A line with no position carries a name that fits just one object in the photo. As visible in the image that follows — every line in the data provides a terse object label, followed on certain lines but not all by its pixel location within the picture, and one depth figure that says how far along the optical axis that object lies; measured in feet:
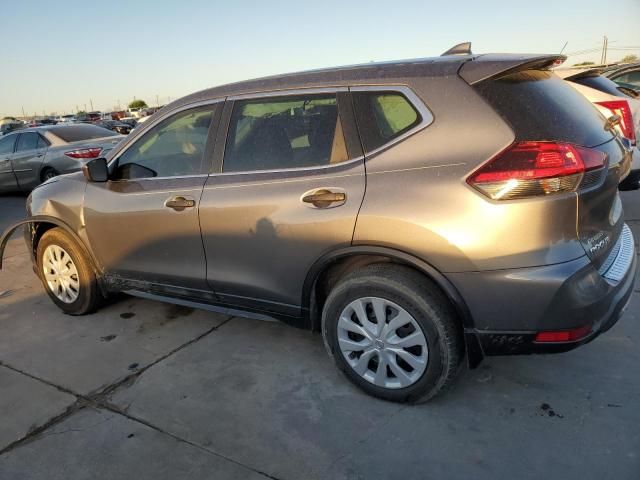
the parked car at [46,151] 32.30
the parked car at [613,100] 16.66
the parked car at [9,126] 126.21
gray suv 7.57
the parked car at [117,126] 84.94
